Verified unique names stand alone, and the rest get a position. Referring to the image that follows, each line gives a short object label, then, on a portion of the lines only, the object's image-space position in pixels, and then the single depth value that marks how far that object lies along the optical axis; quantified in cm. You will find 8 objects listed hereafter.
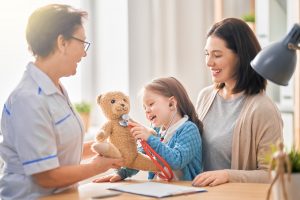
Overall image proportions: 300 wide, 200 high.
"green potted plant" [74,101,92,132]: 352
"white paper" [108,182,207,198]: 210
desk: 207
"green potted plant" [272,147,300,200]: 176
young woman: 241
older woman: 213
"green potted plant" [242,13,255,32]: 364
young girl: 238
